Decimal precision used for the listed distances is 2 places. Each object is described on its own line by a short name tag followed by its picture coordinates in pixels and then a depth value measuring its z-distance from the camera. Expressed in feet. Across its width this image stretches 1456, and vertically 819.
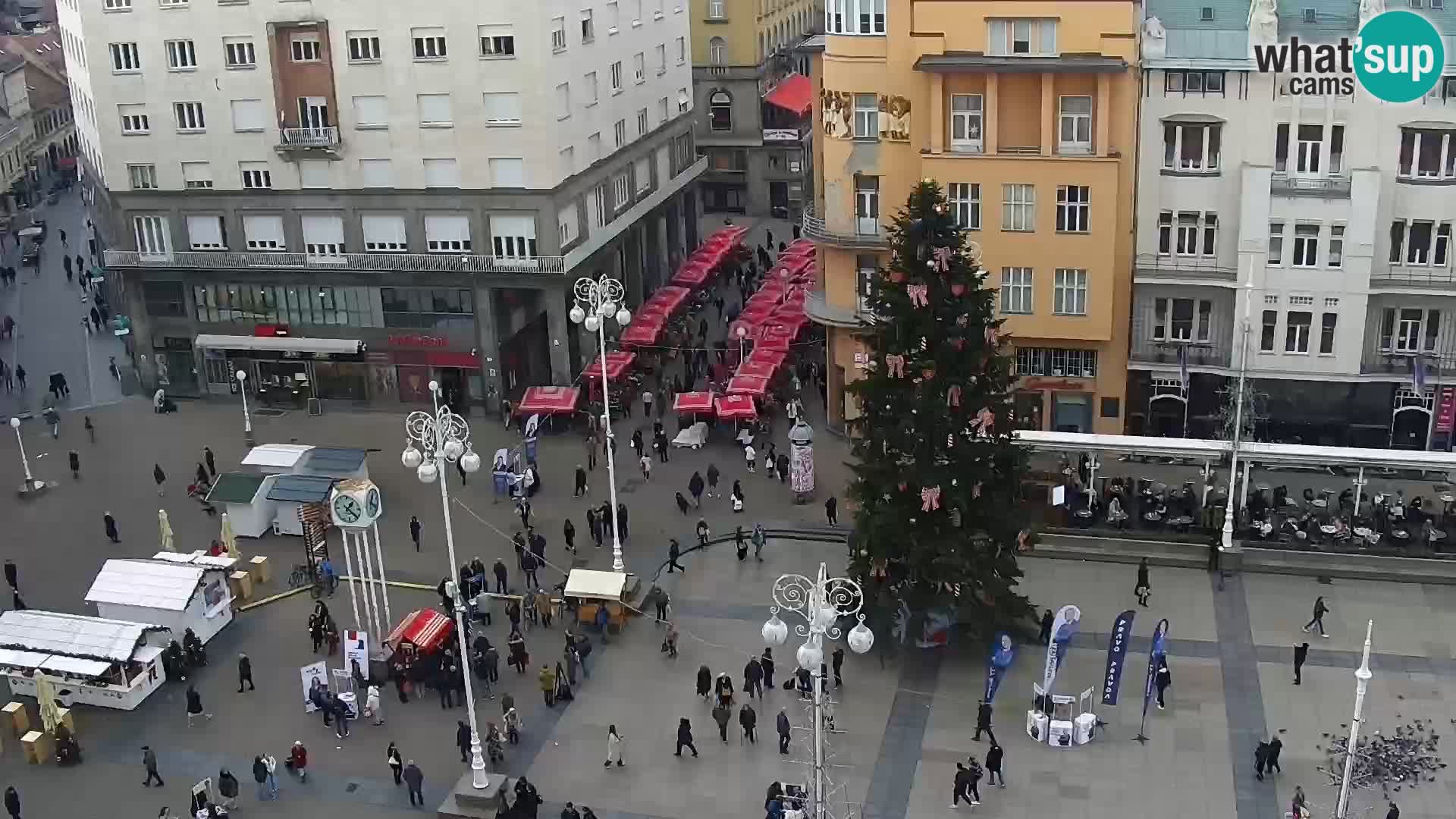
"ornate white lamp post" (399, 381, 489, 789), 105.81
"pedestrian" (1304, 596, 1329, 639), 130.21
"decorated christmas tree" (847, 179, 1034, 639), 119.75
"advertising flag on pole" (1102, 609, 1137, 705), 116.67
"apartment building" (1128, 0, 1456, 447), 156.04
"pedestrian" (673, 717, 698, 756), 116.47
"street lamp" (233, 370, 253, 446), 191.52
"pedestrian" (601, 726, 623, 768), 116.78
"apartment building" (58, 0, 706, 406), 186.19
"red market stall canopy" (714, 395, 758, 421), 179.83
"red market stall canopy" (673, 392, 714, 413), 182.70
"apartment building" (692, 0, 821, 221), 288.30
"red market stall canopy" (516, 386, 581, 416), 187.01
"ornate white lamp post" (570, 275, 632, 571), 133.59
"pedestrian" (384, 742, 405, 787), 115.34
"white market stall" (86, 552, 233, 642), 135.85
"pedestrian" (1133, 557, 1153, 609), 137.69
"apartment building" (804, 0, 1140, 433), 159.43
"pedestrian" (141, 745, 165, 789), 116.78
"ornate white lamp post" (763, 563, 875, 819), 81.66
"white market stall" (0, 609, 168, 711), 128.47
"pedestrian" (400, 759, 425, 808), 112.16
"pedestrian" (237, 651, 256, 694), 130.00
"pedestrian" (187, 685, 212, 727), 125.39
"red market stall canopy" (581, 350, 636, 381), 197.26
